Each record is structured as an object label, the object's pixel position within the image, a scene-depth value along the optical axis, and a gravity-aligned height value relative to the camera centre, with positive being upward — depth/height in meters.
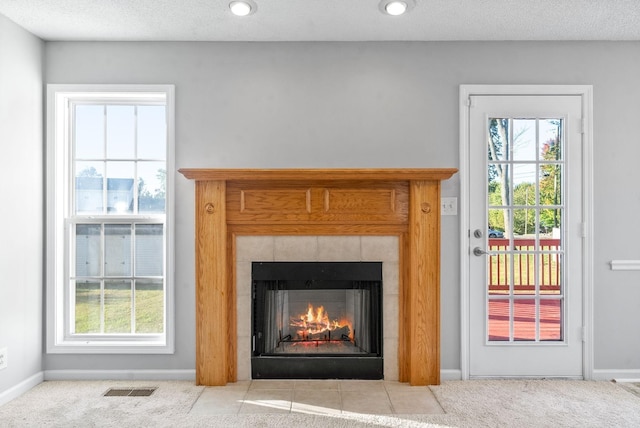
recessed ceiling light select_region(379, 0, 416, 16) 2.63 +1.24
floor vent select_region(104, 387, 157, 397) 2.88 -1.17
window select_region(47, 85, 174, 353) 3.27 -0.03
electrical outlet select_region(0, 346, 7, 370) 2.77 -0.90
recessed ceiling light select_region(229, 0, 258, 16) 2.64 +1.24
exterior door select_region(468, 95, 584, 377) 3.19 -0.12
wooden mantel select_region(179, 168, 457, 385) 3.02 -0.07
